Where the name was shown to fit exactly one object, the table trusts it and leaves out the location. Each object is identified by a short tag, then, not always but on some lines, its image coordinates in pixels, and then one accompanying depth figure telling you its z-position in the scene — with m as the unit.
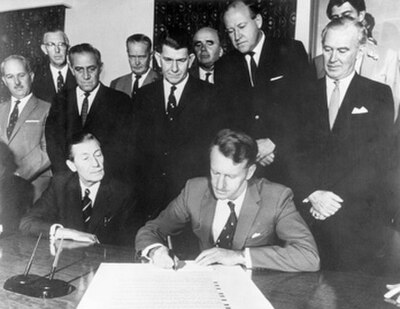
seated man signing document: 1.80
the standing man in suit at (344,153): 1.83
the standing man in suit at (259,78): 1.94
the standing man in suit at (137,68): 2.07
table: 1.23
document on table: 1.19
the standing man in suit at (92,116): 2.13
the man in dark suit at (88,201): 2.12
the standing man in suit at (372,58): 1.79
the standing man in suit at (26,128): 2.21
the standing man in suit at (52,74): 2.19
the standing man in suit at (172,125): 2.03
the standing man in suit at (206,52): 1.99
